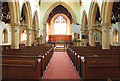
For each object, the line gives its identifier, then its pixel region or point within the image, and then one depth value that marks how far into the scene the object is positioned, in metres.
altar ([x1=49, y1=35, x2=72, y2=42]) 27.73
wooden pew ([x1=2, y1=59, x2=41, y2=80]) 3.47
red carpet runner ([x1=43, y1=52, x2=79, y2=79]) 4.37
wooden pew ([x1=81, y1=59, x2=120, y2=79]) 3.49
